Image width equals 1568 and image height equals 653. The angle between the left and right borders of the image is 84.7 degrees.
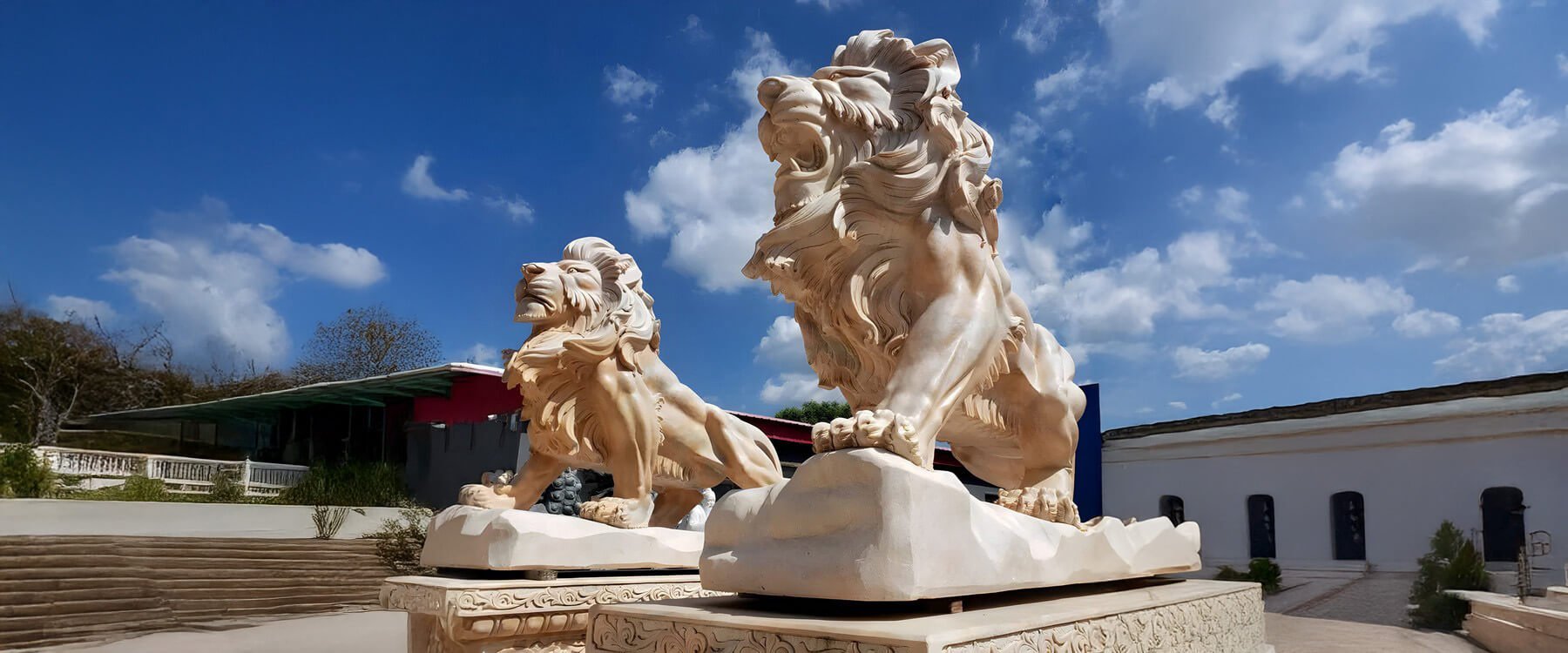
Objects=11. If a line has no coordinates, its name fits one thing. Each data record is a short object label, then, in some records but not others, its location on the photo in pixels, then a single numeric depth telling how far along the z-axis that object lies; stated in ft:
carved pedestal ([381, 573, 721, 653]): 7.28
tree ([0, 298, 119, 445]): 58.18
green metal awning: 39.11
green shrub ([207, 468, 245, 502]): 41.98
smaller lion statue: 9.13
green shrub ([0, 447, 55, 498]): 35.83
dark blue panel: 34.27
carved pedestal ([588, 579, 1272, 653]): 3.40
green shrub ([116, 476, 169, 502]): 39.04
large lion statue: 5.08
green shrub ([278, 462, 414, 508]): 43.11
